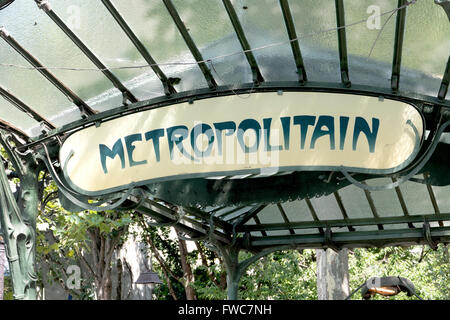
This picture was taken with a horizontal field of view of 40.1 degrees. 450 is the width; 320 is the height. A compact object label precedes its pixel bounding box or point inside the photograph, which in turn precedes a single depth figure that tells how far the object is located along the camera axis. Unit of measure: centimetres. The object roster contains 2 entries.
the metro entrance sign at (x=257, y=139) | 595
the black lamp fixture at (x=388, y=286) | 738
